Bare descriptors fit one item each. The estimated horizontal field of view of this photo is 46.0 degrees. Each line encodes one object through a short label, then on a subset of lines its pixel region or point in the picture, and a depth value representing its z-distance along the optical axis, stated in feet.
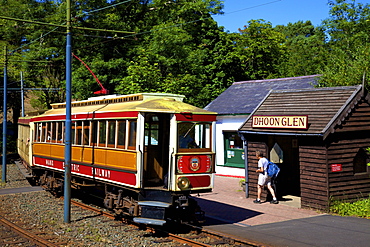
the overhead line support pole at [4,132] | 71.16
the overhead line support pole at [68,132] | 40.32
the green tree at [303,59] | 152.05
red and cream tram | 35.86
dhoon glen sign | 44.60
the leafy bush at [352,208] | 41.68
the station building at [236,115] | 70.85
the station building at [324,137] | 43.60
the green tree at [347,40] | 55.47
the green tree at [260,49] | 129.70
